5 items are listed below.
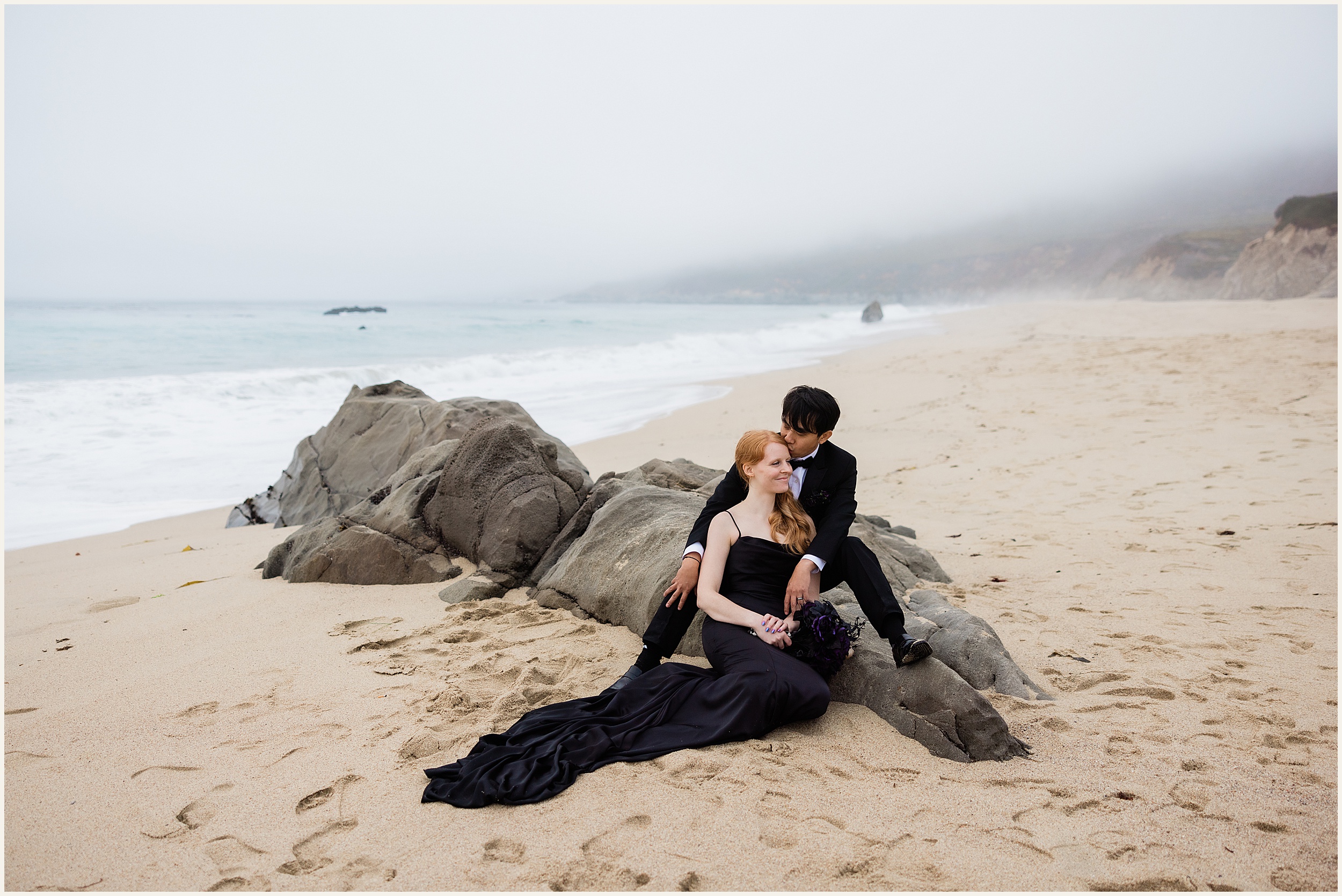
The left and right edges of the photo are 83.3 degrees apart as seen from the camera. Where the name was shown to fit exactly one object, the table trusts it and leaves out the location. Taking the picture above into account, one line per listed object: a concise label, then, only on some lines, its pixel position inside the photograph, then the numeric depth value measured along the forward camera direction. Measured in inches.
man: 137.2
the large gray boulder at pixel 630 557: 177.8
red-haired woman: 116.4
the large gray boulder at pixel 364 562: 219.3
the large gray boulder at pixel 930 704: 122.4
